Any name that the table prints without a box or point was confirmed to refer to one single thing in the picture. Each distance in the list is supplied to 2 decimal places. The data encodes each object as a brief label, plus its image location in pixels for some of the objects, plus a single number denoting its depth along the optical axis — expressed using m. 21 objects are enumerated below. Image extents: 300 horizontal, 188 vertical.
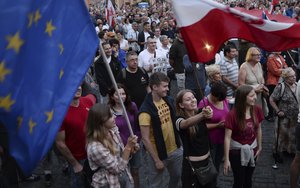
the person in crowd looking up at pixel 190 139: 4.14
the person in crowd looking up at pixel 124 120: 4.66
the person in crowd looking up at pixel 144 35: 12.49
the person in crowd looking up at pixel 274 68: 7.22
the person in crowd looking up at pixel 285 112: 5.78
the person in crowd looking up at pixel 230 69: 6.57
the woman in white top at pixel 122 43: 10.60
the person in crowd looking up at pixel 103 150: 3.43
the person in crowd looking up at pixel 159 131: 4.38
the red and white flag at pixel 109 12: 12.62
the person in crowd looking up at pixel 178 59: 7.68
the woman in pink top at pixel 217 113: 4.76
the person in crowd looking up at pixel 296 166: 4.66
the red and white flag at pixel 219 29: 3.57
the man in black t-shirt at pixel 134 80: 6.00
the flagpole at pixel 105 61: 3.03
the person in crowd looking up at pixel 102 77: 6.62
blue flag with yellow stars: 2.31
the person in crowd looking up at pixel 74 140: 4.16
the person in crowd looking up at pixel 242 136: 4.35
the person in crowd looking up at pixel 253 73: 6.18
